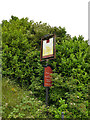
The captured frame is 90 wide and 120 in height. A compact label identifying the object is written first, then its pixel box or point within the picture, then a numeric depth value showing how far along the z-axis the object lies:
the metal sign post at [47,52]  7.65
